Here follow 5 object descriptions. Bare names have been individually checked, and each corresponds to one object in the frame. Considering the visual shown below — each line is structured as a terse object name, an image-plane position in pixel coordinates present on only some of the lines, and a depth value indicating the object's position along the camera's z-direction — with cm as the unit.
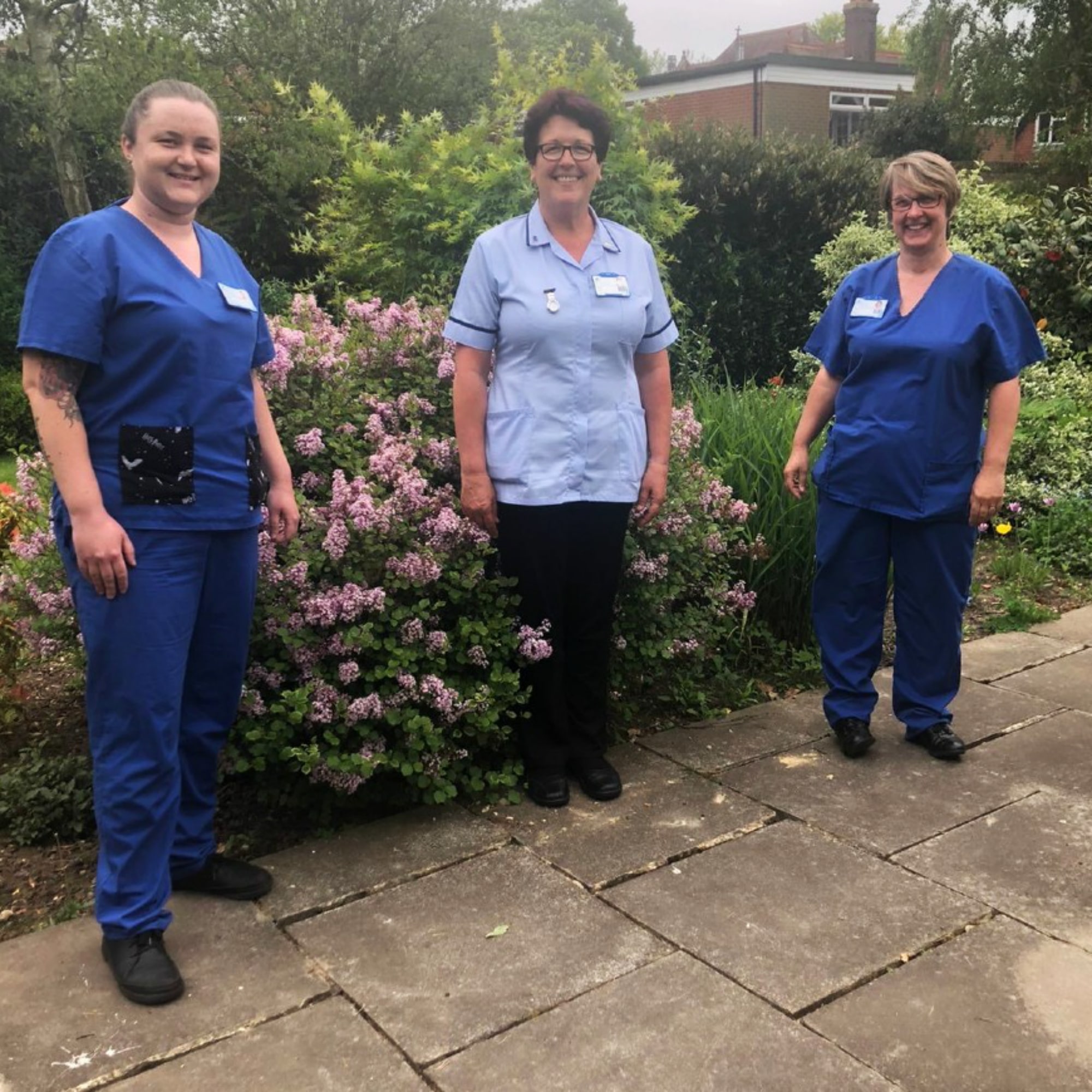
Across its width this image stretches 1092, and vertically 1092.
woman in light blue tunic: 303
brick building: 2988
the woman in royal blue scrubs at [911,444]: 333
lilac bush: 295
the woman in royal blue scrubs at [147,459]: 217
